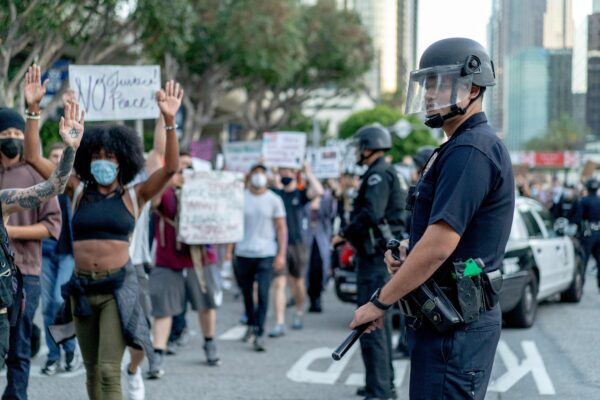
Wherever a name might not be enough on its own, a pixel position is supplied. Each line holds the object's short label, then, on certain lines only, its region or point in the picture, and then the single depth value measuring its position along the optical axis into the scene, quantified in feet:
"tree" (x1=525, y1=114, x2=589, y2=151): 381.81
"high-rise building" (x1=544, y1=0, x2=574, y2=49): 556.51
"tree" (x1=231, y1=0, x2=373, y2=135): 88.63
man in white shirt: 29.91
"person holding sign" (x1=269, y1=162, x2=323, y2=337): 35.70
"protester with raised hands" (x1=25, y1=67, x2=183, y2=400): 17.28
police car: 32.35
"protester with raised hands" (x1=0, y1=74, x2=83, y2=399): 15.51
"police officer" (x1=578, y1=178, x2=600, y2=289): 48.34
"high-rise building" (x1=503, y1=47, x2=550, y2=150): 616.67
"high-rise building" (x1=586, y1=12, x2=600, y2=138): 365.59
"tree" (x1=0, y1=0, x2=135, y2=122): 44.27
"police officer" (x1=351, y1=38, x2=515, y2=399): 10.68
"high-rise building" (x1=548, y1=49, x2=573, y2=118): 567.59
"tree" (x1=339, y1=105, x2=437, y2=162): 233.14
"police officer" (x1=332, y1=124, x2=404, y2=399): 21.29
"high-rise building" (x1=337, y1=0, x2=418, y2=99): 606.96
